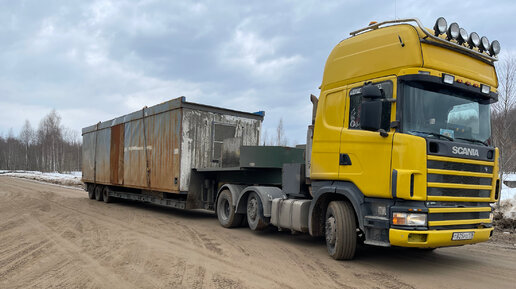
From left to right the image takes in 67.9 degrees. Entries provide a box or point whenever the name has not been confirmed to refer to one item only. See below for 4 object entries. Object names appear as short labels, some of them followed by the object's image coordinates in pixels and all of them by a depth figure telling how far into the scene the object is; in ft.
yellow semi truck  17.12
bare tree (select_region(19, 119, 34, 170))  271.88
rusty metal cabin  36.96
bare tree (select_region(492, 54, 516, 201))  41.60
